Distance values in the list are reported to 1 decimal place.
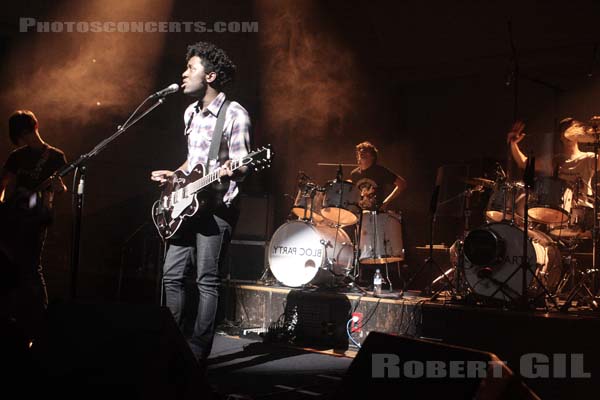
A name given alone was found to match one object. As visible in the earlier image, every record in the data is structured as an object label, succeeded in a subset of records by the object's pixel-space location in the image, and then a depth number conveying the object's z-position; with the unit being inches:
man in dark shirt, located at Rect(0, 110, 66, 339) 212.4
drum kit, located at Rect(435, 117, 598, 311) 231.6
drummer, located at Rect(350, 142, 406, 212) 322.0
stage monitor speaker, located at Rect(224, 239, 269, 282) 319.9
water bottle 265.3
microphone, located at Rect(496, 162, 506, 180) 272.6
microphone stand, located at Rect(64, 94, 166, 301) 180.9
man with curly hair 174.7
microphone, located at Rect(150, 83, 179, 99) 180.9
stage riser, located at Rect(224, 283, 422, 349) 240.1
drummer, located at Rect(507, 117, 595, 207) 253.6
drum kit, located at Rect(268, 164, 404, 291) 283.3
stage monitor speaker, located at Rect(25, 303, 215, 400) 91.9
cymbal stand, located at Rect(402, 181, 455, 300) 245.0
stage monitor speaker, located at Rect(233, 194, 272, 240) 319.6
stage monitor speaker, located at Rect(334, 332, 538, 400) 78.6
